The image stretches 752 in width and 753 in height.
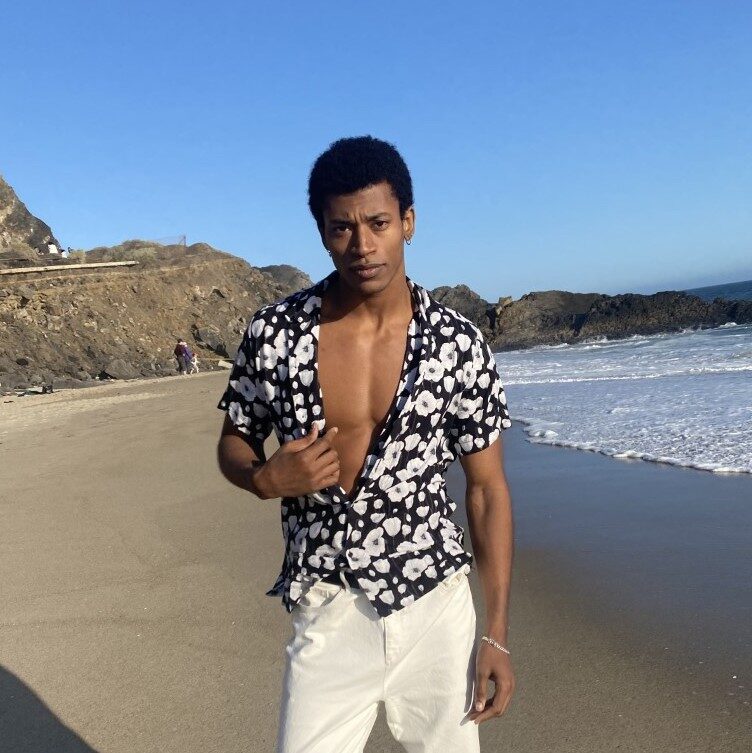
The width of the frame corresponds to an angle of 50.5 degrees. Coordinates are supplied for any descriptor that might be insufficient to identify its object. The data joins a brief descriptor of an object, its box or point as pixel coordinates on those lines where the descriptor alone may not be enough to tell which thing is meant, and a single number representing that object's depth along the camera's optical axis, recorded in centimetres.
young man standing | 170
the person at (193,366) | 3173
